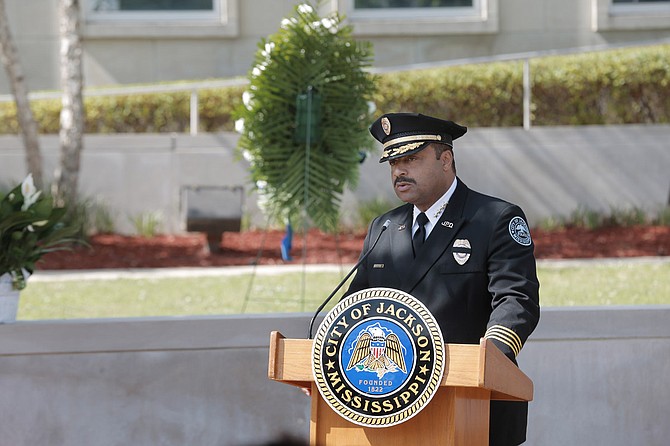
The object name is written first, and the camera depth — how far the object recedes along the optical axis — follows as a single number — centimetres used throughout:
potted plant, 1008
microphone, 718
